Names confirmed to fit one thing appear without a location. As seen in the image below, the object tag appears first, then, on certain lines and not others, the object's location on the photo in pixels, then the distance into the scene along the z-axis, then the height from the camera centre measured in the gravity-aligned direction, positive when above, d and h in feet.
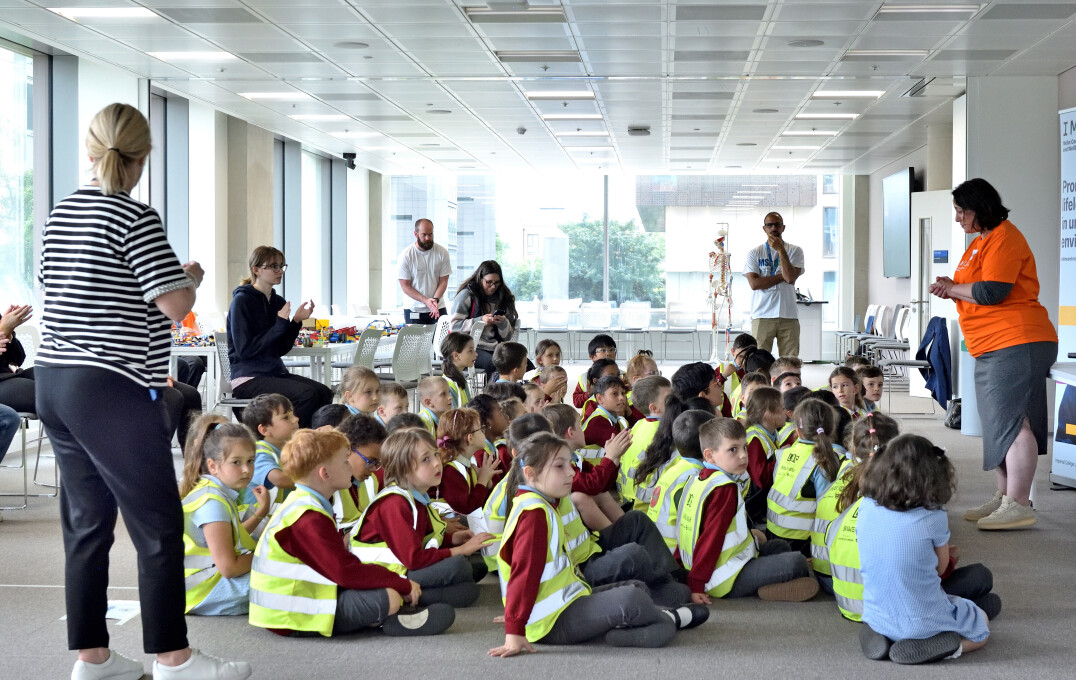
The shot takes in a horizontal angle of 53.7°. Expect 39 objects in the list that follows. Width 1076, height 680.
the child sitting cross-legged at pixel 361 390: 16.30 -1.21
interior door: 37.99 +2.06
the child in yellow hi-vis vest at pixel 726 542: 11.84 -2.66
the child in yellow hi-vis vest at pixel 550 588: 9.98 -2.67
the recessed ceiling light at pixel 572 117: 39.65 +7.30
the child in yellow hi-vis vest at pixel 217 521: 11.21 -2.22
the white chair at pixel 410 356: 25.41 -1.11
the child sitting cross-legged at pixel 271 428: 13.37 -1.56
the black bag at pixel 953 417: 29.65 -3.02
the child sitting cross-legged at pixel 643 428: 15.10 -1.67
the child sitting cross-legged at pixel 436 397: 16.02 -1.31
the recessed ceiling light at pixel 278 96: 36.43 +7.42
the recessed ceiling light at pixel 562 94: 35.09 +7.22
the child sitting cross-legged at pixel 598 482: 13.14 -2.14
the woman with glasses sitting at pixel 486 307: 27.35 +0.08
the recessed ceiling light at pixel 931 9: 23.73 +6.76
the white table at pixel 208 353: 22.44 -0.89
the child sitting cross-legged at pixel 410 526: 11.28 -2.32
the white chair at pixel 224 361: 21.30 -1.00
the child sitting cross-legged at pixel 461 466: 13.85 -2.06
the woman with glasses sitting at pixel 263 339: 19.30 -0.51
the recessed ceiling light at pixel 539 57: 29.37 +7.11
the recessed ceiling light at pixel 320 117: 40.65 +7.51
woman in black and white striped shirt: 8.50 -0.42
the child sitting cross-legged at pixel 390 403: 15.83 -1.38
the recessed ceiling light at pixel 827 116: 38.83 +7.12
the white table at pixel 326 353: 23.13 -1.04
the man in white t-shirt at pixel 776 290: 29.17 +0.55
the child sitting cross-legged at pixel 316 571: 10.48 -2.61
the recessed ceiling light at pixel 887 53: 28.48 +6.92
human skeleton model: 51.88 +1.25
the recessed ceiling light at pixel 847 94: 34.47 +7.06
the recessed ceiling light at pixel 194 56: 29.86 +7.24
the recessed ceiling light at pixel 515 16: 24.79 +6.98
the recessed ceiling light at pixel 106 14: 25.00 +7.10
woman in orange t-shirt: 16.05 -0.41
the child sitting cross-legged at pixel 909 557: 9.84 -2.33
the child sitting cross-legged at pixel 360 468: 13.21 -1.98
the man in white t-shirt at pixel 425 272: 31.01 +1.17
